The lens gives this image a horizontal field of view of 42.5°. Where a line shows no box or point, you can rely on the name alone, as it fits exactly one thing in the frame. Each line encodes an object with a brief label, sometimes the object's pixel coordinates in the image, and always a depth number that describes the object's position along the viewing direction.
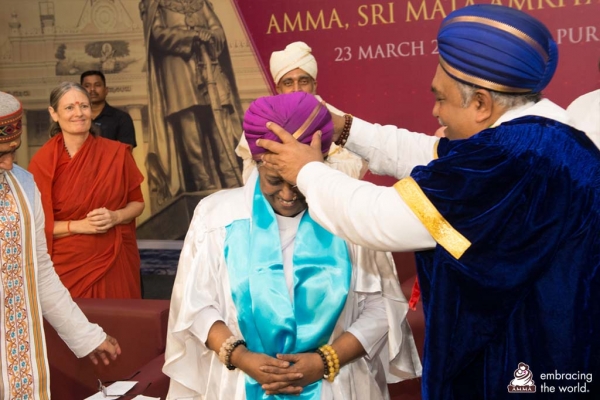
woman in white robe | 2.06
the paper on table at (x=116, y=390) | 2.58
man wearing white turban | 4.12
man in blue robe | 1.63
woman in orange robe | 4.35
